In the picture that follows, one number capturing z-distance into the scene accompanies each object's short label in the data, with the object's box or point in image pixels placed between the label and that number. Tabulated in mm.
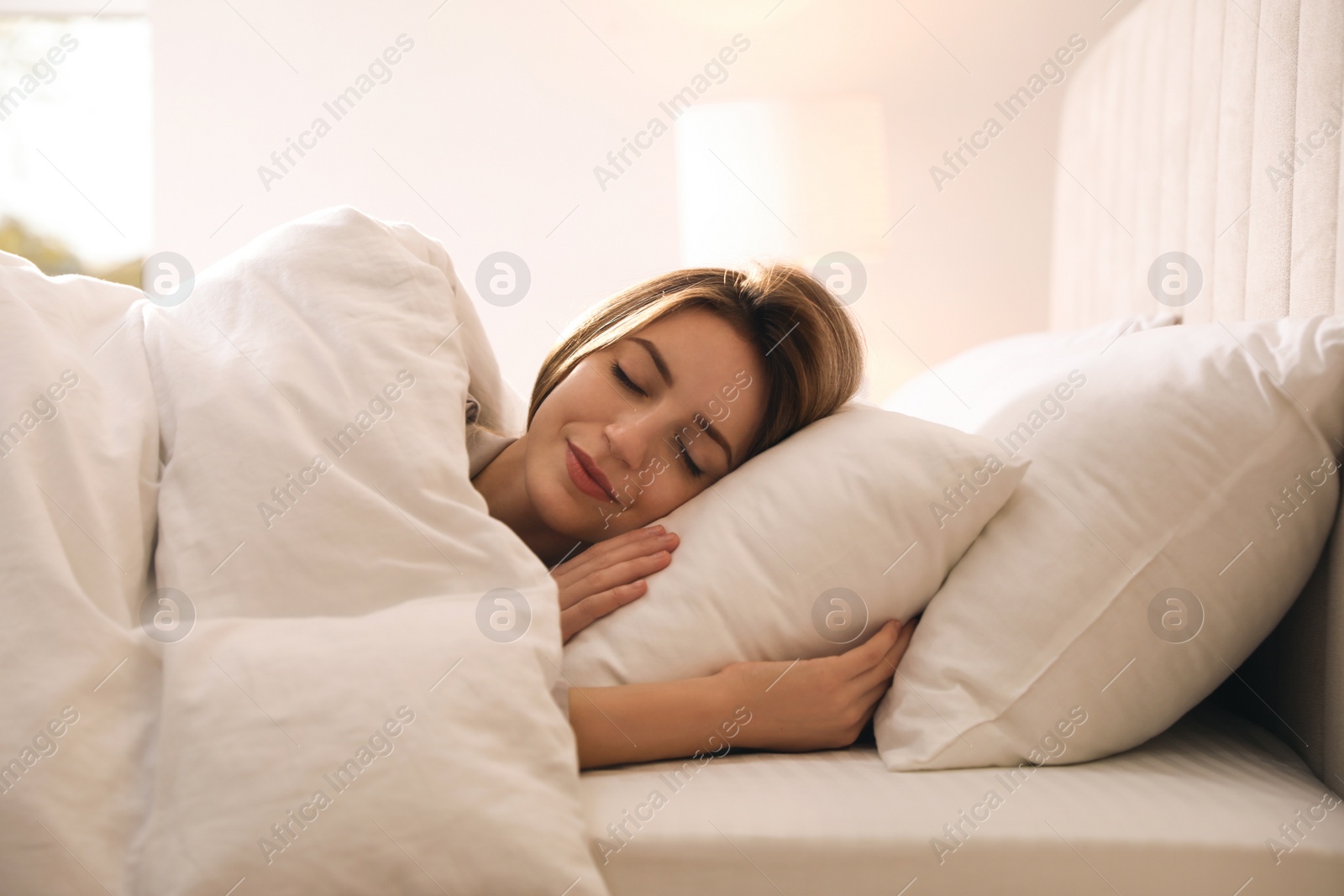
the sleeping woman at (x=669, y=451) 818
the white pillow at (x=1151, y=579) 805
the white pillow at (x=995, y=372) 1082
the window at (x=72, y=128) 2816
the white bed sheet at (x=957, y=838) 687
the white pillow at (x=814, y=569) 855
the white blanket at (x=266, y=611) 615
